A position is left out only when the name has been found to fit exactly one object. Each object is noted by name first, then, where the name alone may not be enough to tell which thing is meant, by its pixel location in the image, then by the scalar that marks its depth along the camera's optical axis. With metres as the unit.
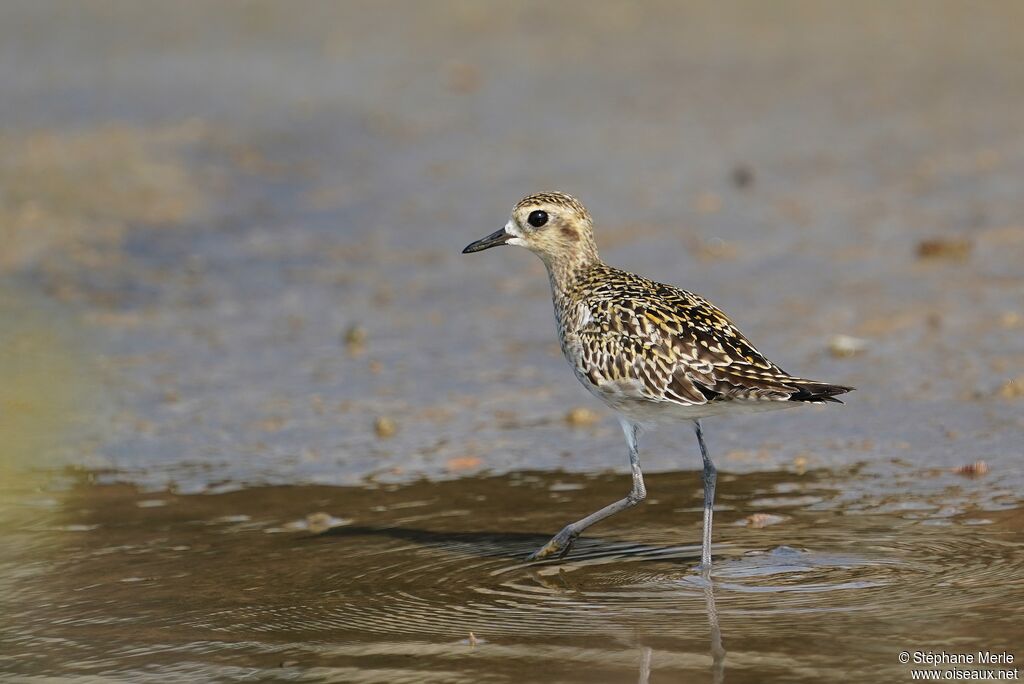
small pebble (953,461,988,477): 8.74
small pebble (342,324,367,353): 11.73
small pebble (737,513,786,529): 8.21
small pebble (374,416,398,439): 10.13
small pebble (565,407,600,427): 10.19
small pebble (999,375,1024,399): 9.88
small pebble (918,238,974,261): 12.58
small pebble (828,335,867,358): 10.91
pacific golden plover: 7.47
